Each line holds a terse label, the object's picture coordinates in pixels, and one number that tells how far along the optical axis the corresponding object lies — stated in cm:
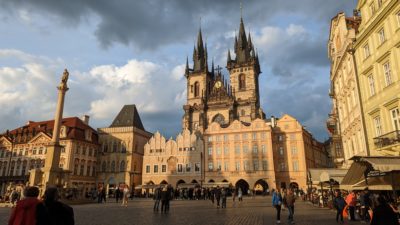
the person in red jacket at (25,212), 471
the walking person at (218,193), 2302
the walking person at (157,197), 1931
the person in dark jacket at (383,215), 604
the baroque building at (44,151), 5616
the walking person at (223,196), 2248
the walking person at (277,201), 1354
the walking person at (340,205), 1387
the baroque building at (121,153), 6119
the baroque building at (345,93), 2258
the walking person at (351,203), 1457
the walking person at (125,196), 2675
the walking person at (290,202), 1362
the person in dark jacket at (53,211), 473
